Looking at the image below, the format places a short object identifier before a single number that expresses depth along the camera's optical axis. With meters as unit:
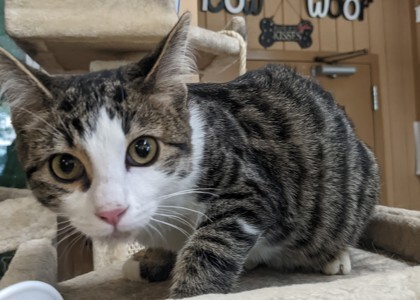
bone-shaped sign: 2.69
